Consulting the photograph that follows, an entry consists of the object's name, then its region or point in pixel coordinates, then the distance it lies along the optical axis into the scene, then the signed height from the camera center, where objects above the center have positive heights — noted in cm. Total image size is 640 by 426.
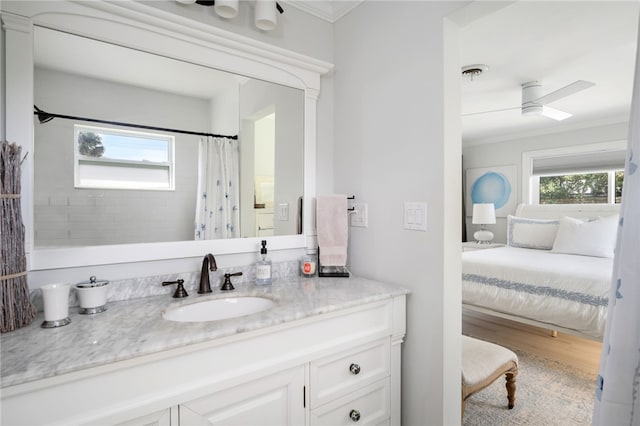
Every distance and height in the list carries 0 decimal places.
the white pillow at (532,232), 397 -28
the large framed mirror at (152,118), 119 +41
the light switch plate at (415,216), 143 -2
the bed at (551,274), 245 -53
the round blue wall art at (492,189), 522 +35
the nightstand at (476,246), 438 -49
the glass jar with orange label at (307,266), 174 -29
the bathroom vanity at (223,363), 80 -45
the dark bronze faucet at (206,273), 143 -27
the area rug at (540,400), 192 -121
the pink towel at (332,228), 174 -9
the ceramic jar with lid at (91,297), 112 -29
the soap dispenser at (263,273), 156 -29
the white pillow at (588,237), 334 -29
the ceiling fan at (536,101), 287 +97
